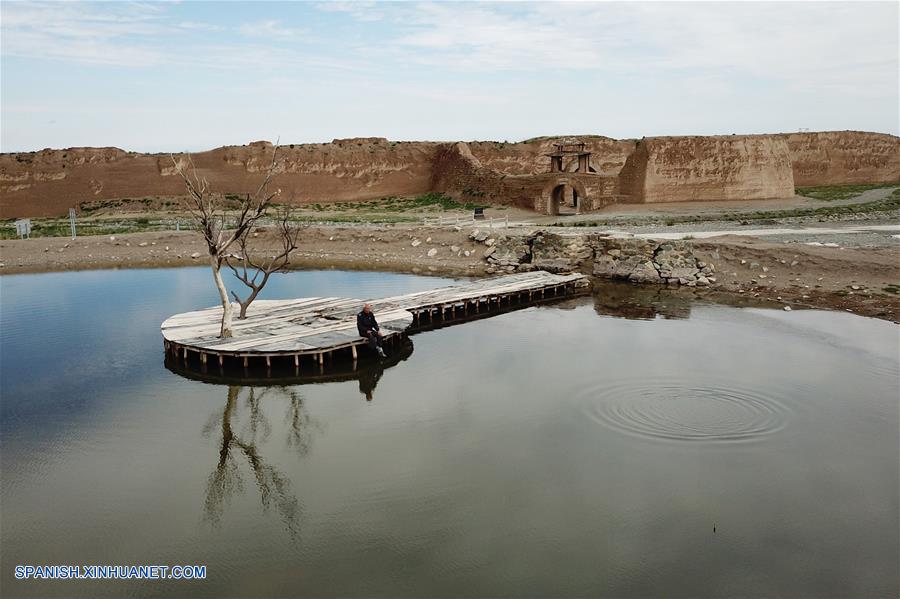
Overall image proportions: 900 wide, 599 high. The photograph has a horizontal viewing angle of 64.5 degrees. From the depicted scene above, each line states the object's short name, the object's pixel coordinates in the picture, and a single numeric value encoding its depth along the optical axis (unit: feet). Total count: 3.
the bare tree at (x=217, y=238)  49.39
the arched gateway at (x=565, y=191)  146.00
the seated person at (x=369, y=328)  52.70
